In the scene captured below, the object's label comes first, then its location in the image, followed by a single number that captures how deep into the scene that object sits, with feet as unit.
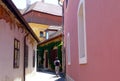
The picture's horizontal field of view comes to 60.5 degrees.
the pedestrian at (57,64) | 27.25
